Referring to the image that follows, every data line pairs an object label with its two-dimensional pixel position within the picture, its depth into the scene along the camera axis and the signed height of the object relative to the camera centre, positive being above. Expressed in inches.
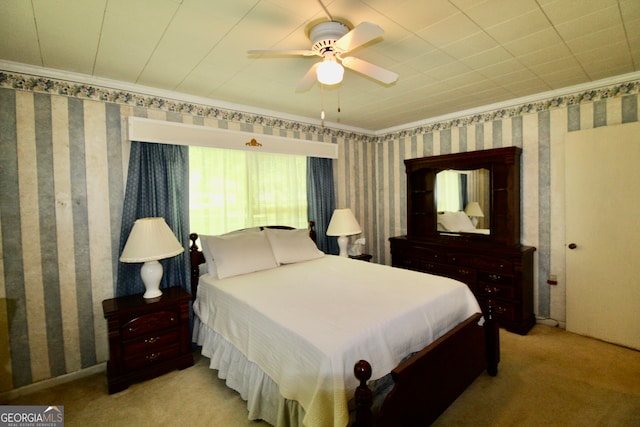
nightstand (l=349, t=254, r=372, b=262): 157.3 -27.5
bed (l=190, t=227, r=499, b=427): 57.2 -31.1
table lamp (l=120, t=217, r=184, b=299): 93.6 -11.9
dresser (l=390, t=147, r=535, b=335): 121.3 -13.8
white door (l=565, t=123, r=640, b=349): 104.2 -12.8
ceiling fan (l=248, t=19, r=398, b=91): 59.9 +33.1
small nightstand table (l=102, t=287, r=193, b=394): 88.7 -39.5
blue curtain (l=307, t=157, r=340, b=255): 155.9 +4.6
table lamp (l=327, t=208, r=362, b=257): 149.6 -10.9
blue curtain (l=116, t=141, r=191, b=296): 103.7 +4.2
